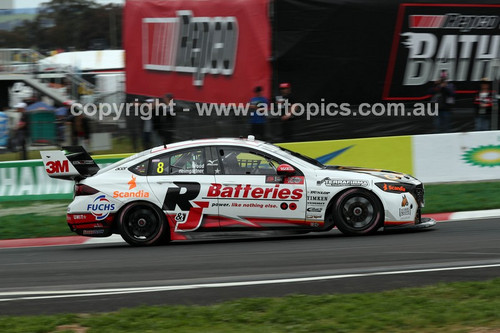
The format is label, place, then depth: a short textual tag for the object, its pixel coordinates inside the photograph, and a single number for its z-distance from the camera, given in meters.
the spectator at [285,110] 17.02
